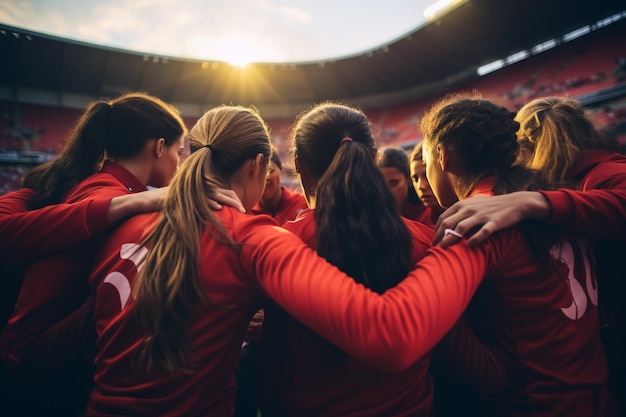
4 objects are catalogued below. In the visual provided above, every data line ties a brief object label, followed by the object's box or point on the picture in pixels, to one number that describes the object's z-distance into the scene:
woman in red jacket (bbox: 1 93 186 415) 1.25
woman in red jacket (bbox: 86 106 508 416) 0.87
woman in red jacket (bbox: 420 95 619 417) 1.20
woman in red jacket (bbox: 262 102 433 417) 1.08
